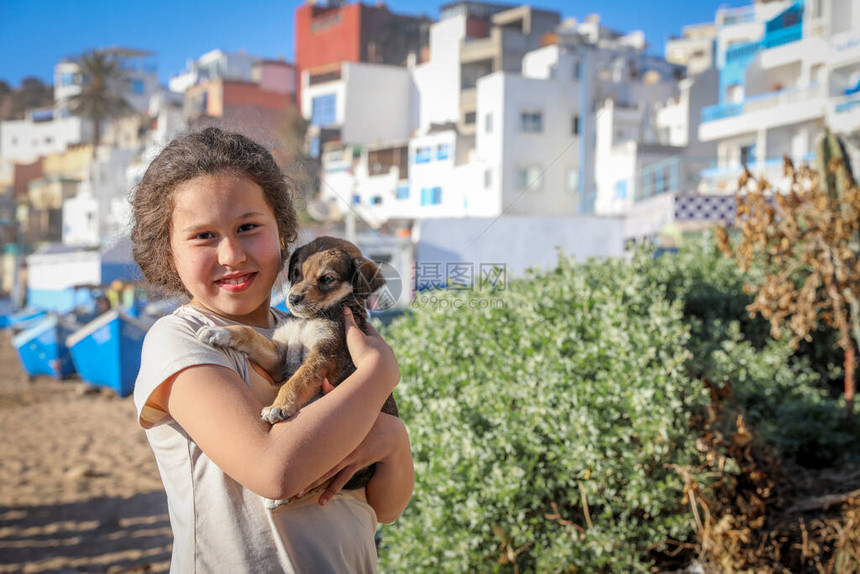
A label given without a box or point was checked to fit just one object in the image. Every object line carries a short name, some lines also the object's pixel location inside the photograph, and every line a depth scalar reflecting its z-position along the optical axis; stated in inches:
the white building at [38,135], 3041.3
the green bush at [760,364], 209.3
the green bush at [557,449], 153.0
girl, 64.7
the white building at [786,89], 898.1
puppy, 72.2
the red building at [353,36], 1576.0
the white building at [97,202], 2126.0
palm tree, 2363.4
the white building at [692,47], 2512.1
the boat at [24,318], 1045.0
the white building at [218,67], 2650.1
